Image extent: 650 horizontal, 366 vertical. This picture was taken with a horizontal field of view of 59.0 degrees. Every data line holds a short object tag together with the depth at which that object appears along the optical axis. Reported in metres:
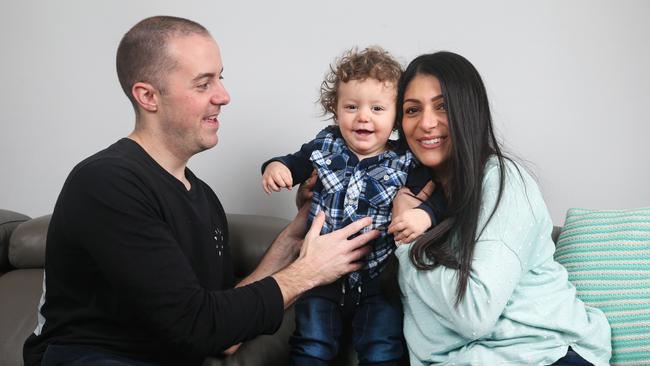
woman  1.37
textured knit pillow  1.58
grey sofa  1.95
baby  1.63
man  1.32
